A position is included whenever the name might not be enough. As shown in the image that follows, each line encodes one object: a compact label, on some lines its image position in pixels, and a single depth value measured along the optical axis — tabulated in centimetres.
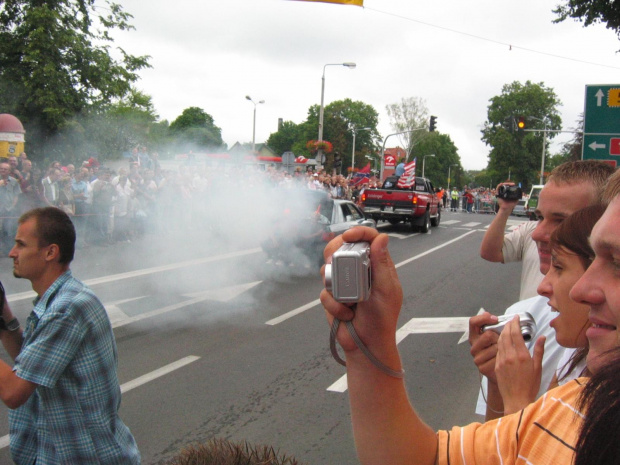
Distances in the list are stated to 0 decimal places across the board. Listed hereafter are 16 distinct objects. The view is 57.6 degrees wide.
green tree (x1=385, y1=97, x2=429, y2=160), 7150
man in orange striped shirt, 105
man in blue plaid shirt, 211
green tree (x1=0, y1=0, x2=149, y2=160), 2244
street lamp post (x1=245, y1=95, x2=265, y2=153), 4789
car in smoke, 1152
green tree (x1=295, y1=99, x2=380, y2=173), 7875
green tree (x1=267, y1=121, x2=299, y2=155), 10981
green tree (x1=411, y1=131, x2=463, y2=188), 10725
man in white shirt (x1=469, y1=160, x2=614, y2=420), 213
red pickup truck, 2039
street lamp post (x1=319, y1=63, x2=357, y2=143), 3017
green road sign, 938
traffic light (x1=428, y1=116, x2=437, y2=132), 3431
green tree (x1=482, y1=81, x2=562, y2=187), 7062
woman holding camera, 156
